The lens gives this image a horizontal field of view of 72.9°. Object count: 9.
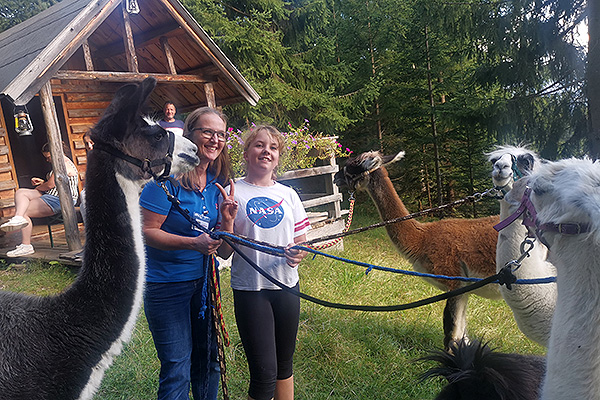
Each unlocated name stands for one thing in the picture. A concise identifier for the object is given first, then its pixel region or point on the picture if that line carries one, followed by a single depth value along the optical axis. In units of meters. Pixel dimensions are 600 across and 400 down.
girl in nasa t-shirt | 2.16
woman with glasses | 2.14
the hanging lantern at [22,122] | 5.83
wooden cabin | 5.70
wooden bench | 6.90
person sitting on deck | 6.45
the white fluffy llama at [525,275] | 2.65
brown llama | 4.08
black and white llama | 1.67
